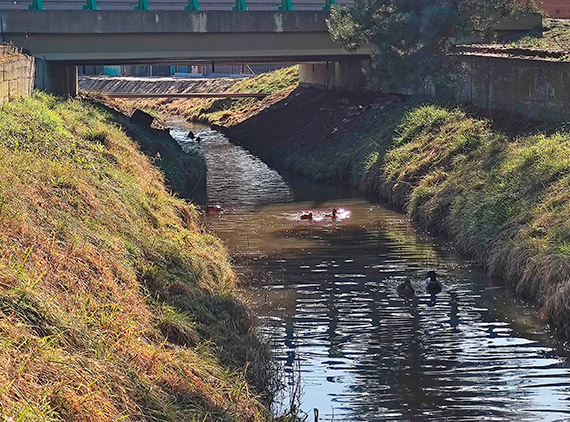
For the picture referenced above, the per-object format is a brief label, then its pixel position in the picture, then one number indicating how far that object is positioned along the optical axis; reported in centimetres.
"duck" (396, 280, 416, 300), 1816
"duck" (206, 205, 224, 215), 2895
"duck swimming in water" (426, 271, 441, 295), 1841
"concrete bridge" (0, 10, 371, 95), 3847
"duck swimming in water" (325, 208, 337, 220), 2777
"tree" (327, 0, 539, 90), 3534
